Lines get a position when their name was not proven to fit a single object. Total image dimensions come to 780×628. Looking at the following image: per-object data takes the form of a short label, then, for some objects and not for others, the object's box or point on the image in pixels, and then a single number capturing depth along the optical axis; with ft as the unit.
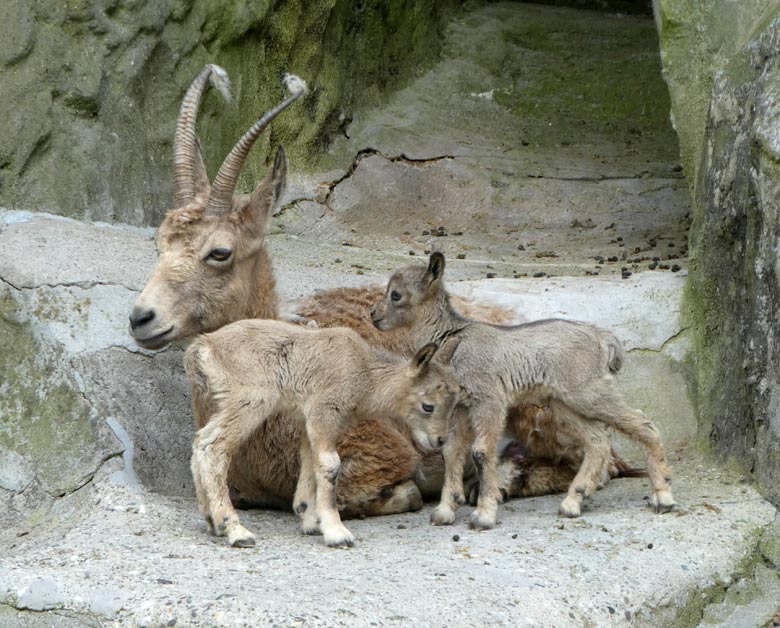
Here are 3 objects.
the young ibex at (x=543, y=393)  42.50
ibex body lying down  43.09
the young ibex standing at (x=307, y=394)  38.96
